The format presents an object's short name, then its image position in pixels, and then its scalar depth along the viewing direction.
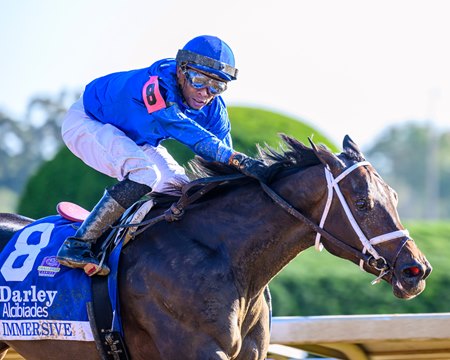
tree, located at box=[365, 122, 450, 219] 134.37
